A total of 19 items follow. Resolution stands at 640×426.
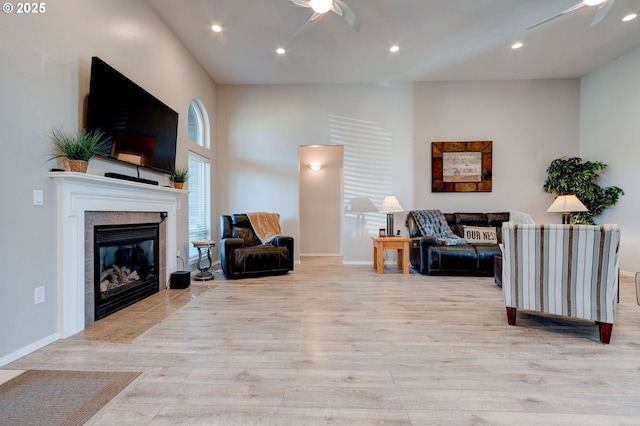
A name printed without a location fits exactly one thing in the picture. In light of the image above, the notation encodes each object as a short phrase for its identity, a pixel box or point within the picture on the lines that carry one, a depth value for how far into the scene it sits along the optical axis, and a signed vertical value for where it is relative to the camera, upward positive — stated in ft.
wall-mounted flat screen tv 7.87 +2.93
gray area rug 4.31 -3.11
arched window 14.99 +1.84
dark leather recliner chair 13.35 -1.99
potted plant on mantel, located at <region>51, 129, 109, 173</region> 7.00 +1.56
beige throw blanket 15.14 -0.77
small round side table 13.25 -2.90
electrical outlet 6.44 -1.91
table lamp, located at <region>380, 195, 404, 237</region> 15.55 +0.13
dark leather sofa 13.85 -2.33
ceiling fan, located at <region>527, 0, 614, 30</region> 9.26 +6.73
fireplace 7.01 -0.32
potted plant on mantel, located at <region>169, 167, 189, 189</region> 12.23 +1.41
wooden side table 14.75 -1.91
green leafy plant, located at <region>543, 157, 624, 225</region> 14.85 +1.39
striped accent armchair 6.64 -1.49
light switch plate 6.42 +0.32
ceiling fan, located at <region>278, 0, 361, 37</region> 9.27 +6.75
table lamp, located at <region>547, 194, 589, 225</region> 14.25 +0.26
